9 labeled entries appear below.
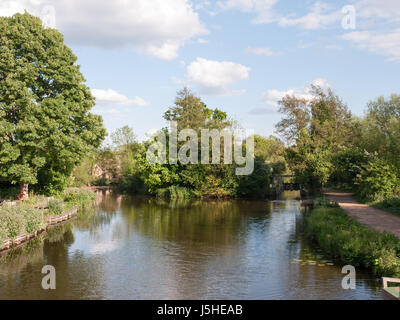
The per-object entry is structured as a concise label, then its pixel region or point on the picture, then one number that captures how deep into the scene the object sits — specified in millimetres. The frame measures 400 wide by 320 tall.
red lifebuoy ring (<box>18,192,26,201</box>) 28884
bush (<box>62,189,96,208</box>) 34844
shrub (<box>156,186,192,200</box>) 47688
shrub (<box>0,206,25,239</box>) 18566
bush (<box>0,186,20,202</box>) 29516
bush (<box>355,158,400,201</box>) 27188
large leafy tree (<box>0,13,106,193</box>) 26297
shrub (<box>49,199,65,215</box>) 27344
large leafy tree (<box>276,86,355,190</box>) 37125
